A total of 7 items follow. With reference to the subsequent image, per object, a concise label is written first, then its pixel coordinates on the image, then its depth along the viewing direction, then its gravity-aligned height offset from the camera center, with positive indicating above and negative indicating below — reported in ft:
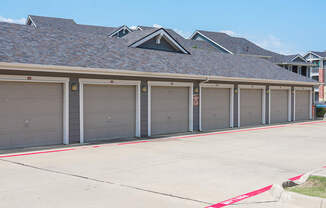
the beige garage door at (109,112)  49.19 -1.78
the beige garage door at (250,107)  72.35 -1.58
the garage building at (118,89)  43.45 +1.38
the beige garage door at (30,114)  41.91 -1.77
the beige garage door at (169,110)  57.26 -1.70
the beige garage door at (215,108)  64.85 -1.64
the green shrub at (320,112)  99.39 -3.40
